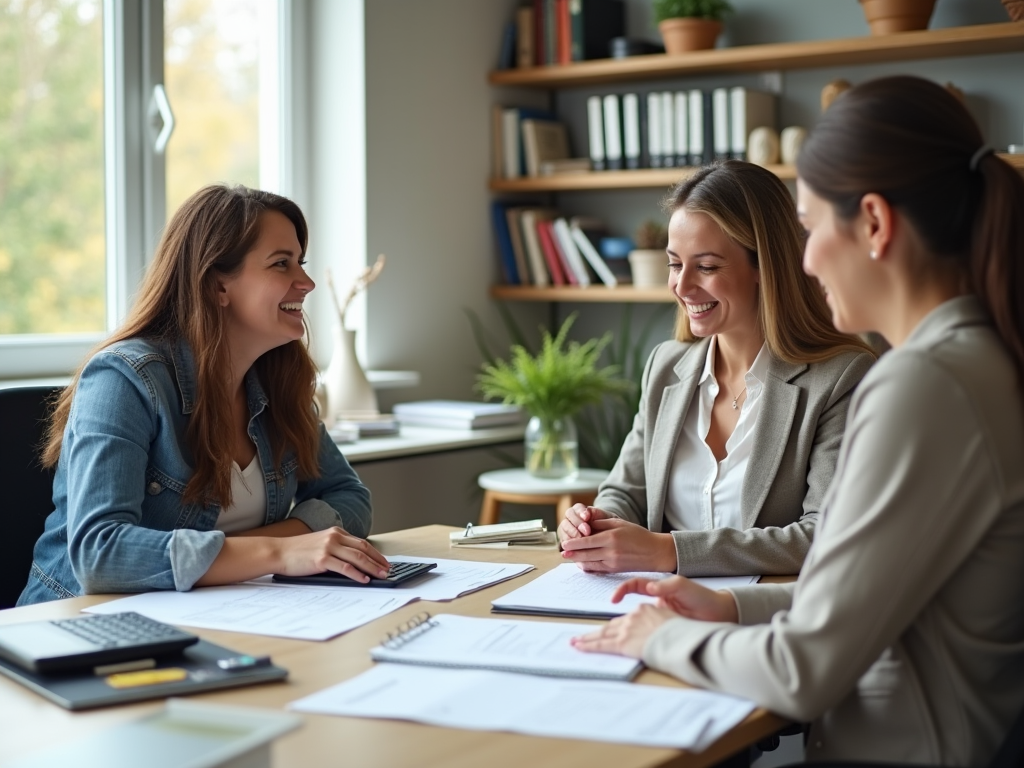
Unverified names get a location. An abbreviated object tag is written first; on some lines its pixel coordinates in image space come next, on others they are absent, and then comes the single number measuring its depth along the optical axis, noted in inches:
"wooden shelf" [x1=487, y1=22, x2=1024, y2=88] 133.5
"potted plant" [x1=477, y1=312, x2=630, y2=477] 135.6
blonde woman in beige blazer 78.1
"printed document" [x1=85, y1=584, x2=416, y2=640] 60.1
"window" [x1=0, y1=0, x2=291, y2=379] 125.7
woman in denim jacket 69.6
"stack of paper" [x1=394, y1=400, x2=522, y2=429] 142.9
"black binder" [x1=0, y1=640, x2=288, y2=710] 48.6
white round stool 132.9
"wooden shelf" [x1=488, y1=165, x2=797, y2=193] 155.3
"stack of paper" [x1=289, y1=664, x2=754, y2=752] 45.4
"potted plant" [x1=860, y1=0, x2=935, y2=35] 137.1
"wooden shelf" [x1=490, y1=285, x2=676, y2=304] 157.1
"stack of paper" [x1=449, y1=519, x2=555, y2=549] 81.8
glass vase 136.8
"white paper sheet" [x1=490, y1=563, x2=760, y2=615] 62.5
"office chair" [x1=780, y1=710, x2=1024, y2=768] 45.4
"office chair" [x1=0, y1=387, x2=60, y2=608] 80.5
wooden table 43.0
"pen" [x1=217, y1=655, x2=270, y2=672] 51.9
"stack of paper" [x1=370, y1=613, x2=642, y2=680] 52.2
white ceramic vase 137.3
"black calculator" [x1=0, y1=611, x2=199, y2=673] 51.0
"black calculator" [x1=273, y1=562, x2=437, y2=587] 68.7
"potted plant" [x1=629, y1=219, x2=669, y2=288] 156.7
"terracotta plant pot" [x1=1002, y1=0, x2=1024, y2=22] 130.8
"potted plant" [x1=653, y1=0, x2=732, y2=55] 152.4
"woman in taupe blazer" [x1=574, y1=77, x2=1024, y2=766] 45.9
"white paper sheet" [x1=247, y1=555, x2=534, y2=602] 66.7
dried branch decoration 138.6
